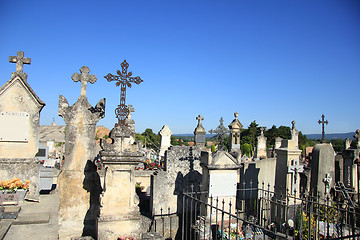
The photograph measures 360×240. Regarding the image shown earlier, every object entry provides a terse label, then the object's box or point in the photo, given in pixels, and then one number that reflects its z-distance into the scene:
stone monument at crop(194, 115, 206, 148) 9.19
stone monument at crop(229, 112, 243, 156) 10.99
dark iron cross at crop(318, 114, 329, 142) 10.73
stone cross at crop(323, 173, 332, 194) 9.52
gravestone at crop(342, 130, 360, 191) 11.03
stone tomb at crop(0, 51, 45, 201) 5.97
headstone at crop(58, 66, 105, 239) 5.82
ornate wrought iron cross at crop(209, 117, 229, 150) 8.35
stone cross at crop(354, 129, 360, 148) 11.36
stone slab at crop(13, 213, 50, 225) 4.11
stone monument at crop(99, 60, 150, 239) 5.20
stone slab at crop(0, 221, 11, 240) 3.57
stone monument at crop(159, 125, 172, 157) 13.32
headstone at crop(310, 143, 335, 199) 9.74
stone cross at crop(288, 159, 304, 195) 9.18
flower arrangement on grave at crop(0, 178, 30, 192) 5.14
